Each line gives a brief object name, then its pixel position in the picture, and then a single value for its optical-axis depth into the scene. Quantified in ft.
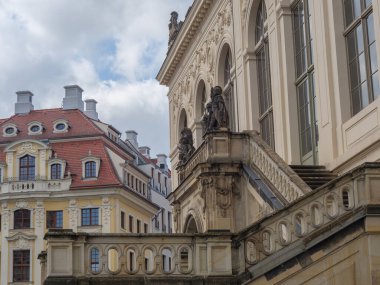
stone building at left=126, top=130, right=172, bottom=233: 242.37
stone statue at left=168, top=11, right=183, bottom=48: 147.64
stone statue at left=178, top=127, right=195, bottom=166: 94.07
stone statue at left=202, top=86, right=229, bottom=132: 78.18
